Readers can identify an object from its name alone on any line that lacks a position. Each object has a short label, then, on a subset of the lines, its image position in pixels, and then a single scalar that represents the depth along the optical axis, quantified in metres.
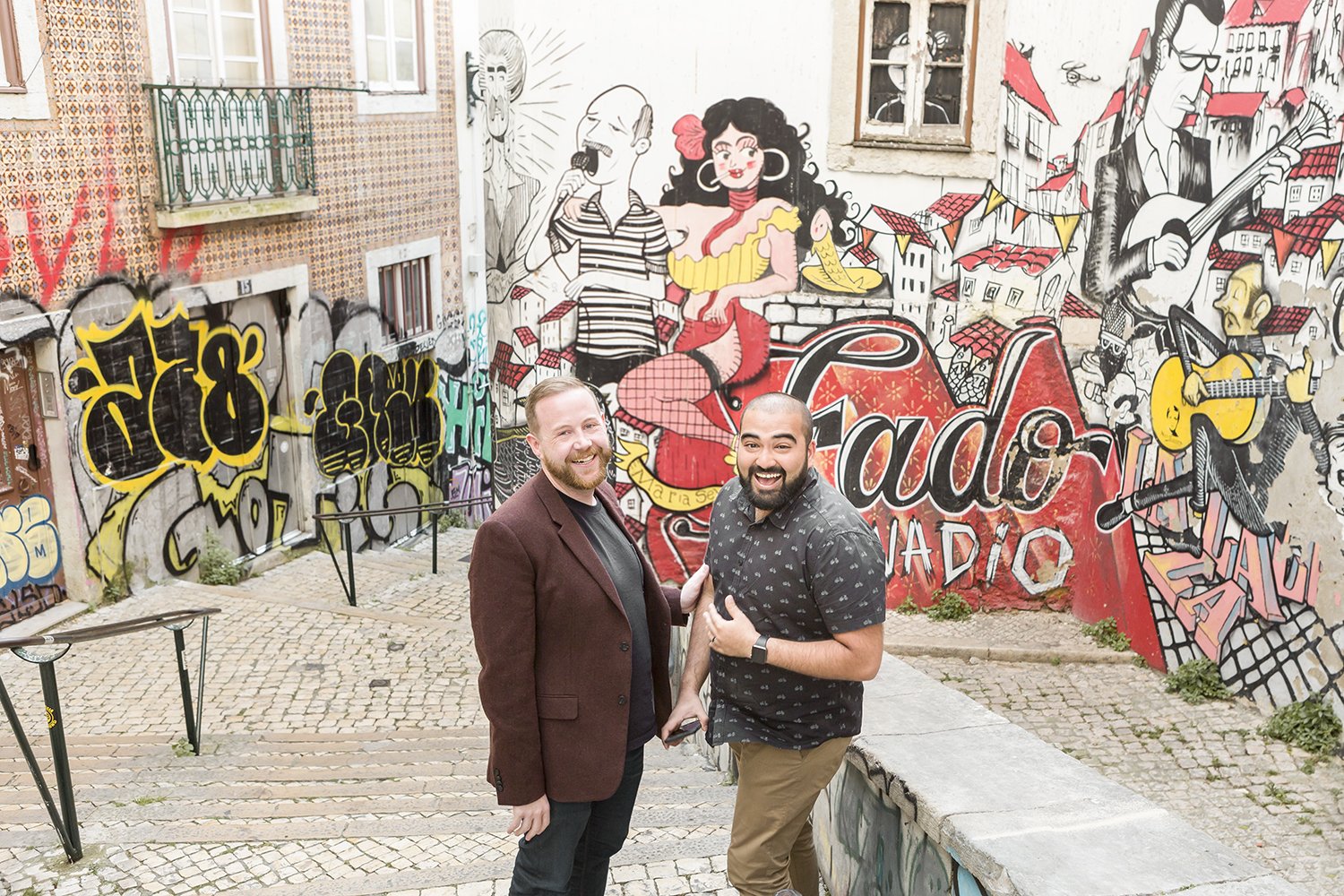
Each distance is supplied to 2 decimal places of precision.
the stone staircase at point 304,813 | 4.08
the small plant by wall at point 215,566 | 11.34
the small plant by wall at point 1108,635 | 8.83
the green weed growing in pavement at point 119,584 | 10.10
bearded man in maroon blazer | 2.95
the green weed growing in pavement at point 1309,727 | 6.89
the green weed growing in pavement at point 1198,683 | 7.86
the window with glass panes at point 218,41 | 10.64
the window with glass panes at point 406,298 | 14.19
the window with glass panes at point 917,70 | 8.64
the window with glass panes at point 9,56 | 8.66
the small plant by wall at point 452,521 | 15.86
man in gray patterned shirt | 2.98
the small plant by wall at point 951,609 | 9.56
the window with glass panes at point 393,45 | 13.45
